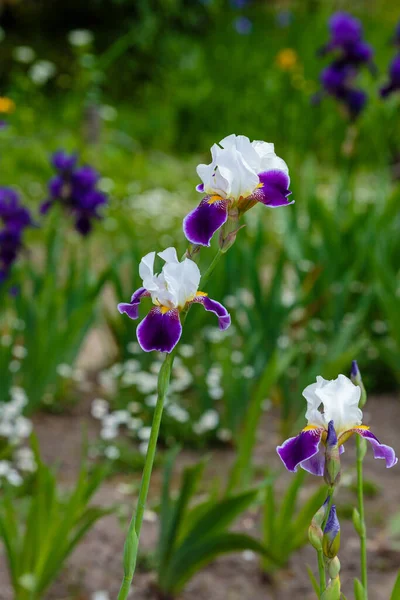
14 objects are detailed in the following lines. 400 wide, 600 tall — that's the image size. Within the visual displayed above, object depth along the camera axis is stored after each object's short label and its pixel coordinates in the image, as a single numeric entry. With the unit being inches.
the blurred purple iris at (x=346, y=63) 282.5
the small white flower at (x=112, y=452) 178.9
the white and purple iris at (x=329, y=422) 74.0
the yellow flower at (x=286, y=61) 516.4
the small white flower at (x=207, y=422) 195.5
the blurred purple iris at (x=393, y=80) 277.9
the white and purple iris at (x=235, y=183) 80.4
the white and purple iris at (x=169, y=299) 77.9
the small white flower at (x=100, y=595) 138.6
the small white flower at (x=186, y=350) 221.6
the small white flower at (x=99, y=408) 197.3
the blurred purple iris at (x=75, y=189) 213.8
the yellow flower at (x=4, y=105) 357.4
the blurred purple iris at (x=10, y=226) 202.4
